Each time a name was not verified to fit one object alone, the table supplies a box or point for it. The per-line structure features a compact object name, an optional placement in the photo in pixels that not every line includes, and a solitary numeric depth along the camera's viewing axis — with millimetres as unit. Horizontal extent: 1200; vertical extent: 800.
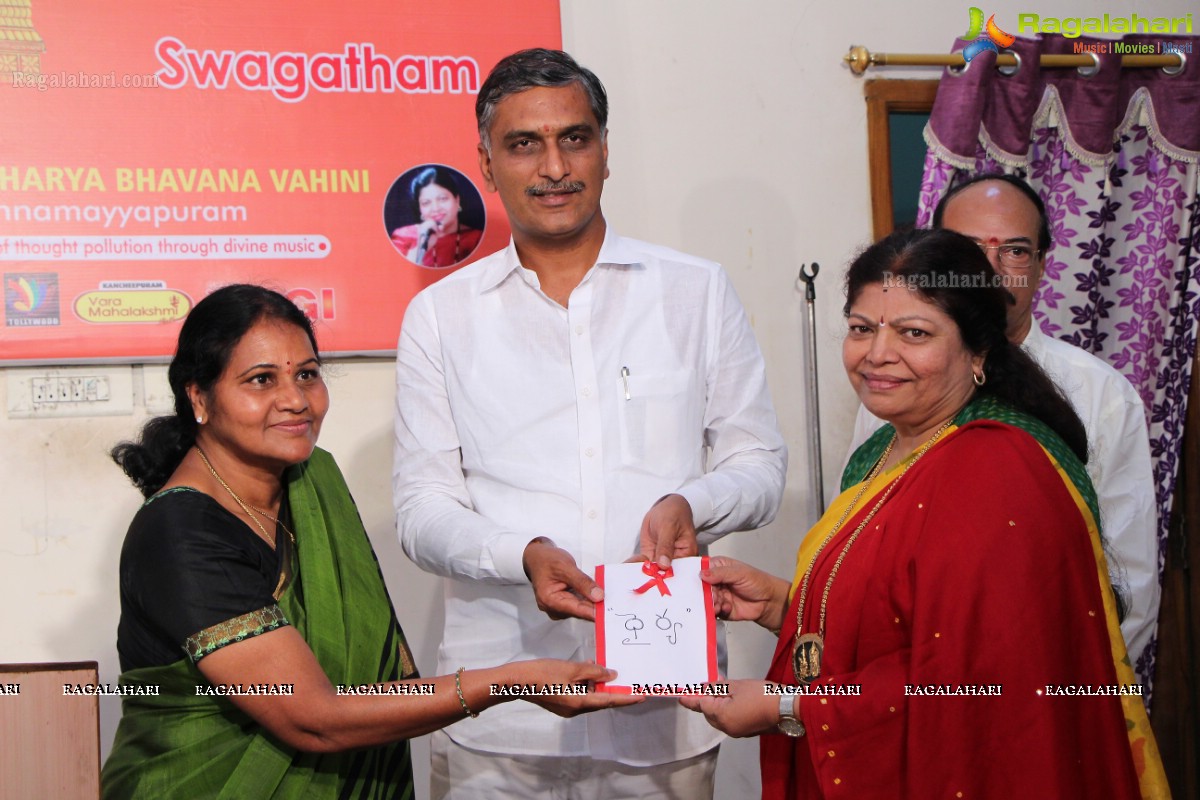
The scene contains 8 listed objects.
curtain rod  3424
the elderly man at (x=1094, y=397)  2561
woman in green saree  1771
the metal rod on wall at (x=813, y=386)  3473
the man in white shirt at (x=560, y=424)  2145
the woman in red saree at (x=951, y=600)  1616
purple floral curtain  3479
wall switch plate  3053
